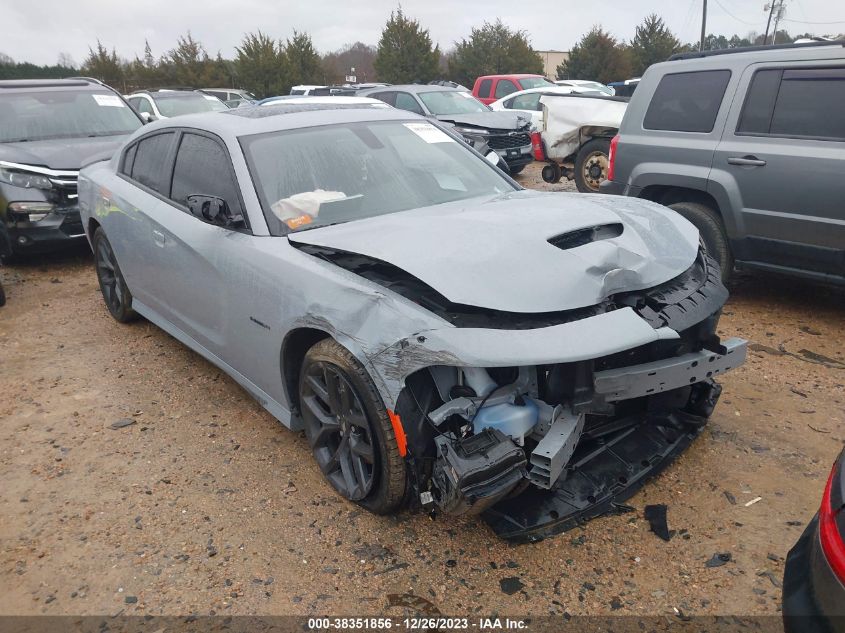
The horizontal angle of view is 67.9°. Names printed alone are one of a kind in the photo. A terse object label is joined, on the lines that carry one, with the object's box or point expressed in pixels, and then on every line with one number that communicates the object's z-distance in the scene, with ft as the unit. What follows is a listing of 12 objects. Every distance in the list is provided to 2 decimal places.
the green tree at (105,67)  106.42
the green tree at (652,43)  120.98
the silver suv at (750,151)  14.40
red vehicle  50.11
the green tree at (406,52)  110.52
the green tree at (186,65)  110.73
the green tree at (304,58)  110.65
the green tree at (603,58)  112.78
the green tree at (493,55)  122.72
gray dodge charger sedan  7.70
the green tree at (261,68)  105.50
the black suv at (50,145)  21.65
